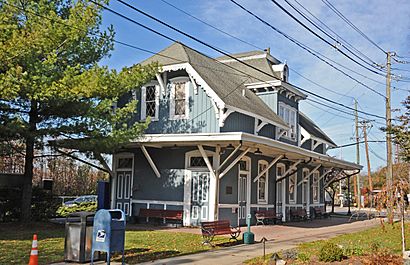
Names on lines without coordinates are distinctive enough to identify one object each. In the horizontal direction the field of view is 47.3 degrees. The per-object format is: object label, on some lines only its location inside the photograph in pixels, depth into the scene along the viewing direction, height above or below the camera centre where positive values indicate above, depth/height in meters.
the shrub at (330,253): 10.27 -1.17
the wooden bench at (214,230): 13.92 -0.95
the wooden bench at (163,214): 19.03 -0.69
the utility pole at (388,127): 22.87 +3.45
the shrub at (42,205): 18.36 -0.38
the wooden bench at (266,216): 20.98 -0.77
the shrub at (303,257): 10.31 -1.28
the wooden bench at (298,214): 24.95 -0.80
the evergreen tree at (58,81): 14.16 +3.57
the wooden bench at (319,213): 28.90 -0.82
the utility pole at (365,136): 48.41 +6.63
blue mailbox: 9.40 -0.75
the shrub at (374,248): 11.02 -1.13
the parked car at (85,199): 29.69 -0.20
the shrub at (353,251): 11.20 -1.21
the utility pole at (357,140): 47.93 +6.14
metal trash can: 10.16 -0.91
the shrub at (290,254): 10.30 -1.21
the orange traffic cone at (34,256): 7.47 -0.98
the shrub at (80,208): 22.90 -0.60
